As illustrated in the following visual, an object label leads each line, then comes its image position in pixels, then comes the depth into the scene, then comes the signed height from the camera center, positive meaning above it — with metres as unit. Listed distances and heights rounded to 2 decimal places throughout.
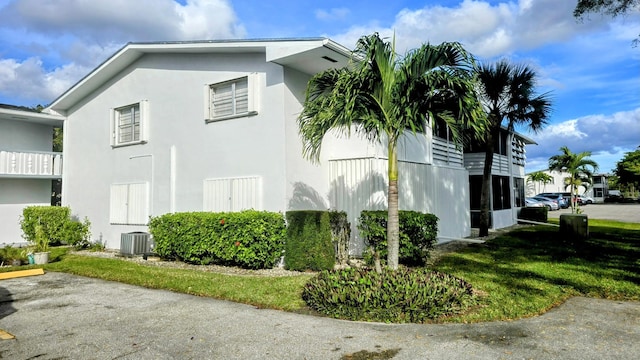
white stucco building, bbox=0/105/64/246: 15.03 +1.35
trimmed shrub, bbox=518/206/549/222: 22.53 -0.90
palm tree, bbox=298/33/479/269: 6.37 +1.73
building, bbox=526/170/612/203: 60.66 +2.01
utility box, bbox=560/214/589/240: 14.38 -1.05
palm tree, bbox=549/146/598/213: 25.48 +2.31
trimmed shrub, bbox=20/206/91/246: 14.07 -0.90
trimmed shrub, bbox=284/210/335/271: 9.19 -1.00
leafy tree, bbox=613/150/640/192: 51.25 +3.95
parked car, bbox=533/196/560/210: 39.06 -0.38
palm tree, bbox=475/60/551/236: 14.23 +3.65
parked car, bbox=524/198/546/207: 35.20 -0.35
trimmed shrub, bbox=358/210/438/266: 9.29 -0.85
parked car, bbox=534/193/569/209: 41.42 -0.20
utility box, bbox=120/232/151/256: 11.72 -1.29
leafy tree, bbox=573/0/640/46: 10.82 +5.46
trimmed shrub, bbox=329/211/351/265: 10.09 -0.93
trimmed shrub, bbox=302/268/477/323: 5.52 -1.43
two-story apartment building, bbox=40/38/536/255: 10.34 +1.61
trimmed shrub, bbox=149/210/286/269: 9.42 -0.96
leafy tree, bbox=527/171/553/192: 53.22 +3.02
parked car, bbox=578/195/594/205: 54.51 -0.42
